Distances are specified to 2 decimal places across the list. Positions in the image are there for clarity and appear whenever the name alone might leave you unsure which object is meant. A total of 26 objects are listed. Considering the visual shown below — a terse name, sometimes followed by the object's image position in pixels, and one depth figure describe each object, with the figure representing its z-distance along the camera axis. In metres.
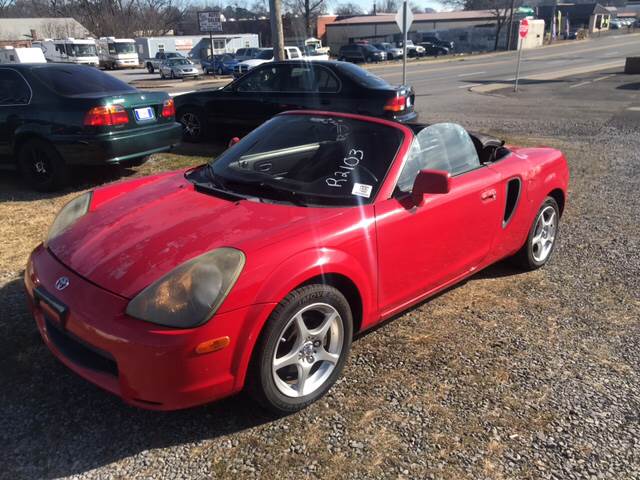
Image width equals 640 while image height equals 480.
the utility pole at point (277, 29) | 14.17
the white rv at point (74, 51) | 43.47
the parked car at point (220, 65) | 33.50
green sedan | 6.28
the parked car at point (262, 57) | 30.61
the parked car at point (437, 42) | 55.03
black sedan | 8.48
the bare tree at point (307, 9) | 66.00
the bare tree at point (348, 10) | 108.50
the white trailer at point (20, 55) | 29.59
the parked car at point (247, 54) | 35.36
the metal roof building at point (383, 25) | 69.69
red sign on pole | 17.91
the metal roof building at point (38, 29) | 70.25
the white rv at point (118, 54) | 46.56
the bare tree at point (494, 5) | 59.60
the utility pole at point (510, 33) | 53.97
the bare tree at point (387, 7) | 126.62
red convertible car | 2.35
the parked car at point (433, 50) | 54.03
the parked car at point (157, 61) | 36.62
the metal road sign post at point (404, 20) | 11.99
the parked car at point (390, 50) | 46.81
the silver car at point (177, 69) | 32.91
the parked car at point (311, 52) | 40.49
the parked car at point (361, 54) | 44.97
